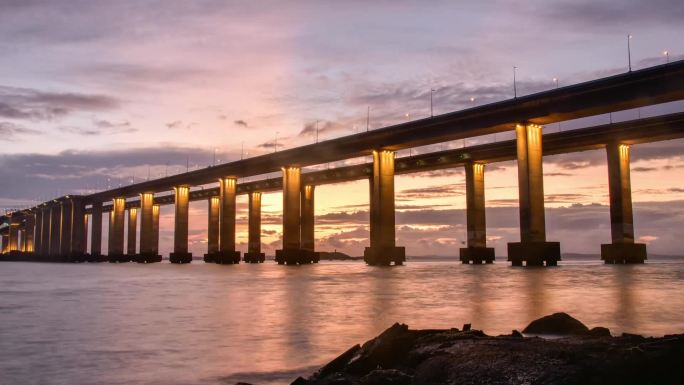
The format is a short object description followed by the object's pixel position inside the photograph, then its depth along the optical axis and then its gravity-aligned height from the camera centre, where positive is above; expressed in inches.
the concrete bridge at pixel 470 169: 2603.3 +475.2
